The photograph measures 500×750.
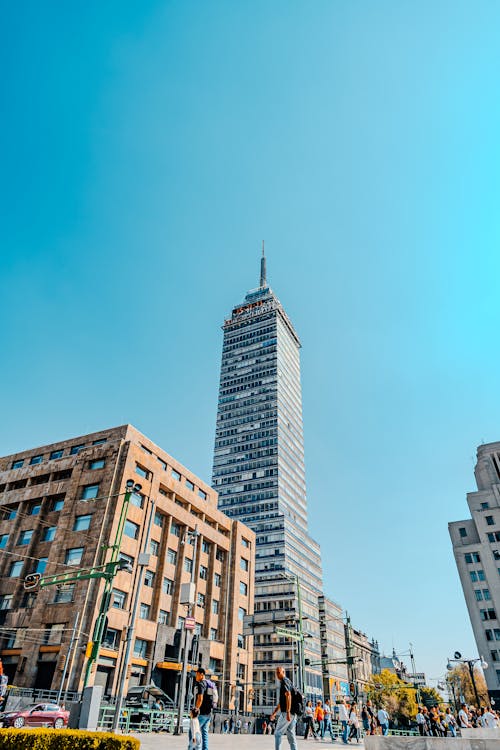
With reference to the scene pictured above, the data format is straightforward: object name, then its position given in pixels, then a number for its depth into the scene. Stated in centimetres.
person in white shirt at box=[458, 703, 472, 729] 2295
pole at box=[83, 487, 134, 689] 1927
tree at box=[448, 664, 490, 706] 6937
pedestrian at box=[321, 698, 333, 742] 2202
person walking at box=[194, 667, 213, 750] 963
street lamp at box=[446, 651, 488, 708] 3444
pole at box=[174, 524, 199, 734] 1933
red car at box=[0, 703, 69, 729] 1927
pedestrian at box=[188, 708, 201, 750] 938
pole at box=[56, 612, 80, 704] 3025
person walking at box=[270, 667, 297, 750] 955
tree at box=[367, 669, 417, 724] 8169
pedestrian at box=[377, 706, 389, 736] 2189
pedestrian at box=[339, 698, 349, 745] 2089
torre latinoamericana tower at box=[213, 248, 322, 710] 8812
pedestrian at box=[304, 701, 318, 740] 2083
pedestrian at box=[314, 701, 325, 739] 2159
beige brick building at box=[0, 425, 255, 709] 3259
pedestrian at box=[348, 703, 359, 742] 2169
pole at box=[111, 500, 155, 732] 1812
